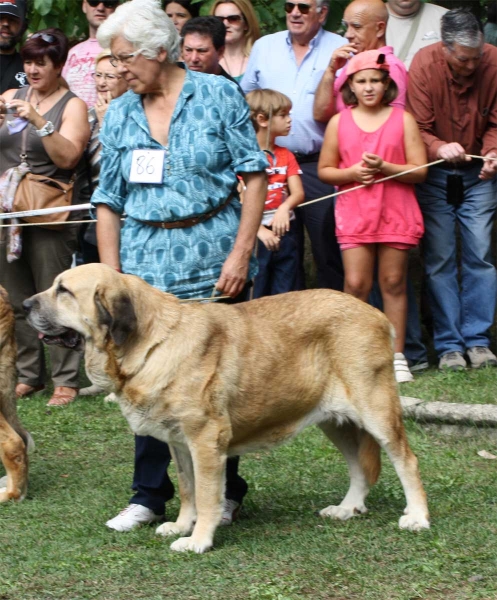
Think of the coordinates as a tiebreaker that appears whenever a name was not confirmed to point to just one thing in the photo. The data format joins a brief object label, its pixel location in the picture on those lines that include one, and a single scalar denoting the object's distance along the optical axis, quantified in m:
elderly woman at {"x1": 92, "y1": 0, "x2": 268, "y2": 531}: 9.95
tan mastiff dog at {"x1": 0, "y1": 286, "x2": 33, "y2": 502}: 11.58
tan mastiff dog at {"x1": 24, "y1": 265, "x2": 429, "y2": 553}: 9.46
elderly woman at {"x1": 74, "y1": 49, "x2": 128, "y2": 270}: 16.00
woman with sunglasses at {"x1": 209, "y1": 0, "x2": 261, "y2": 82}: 16.99
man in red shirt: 15.43
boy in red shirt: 15.65
